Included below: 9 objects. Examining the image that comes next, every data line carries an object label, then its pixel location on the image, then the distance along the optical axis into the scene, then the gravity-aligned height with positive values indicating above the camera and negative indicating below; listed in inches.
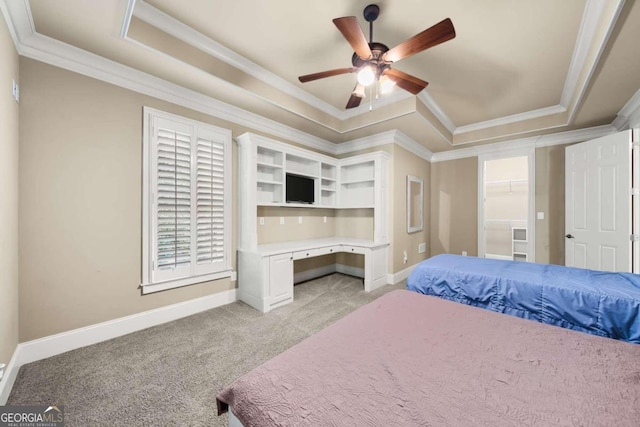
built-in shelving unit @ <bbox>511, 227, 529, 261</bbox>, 213.3 -23.2
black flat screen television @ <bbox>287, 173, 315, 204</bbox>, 146.3 +15.6
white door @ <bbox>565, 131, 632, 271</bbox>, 115.9 +6.5
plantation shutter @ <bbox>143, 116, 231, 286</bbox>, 101.3 +6.0
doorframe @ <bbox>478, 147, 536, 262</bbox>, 169.6 +18.3
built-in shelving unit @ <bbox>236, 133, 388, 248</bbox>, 125.6 +22.9
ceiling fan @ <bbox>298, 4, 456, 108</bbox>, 66.1 +49.9
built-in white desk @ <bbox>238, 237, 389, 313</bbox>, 115.5 -28.0
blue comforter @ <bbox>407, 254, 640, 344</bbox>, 64.5 -23.4
